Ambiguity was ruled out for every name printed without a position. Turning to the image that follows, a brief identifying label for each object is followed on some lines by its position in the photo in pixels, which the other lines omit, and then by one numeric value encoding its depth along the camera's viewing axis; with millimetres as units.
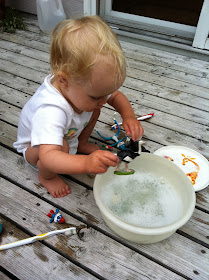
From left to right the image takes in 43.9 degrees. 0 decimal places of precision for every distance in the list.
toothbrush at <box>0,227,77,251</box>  914
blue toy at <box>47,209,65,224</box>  986
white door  1917
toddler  742
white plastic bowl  771
